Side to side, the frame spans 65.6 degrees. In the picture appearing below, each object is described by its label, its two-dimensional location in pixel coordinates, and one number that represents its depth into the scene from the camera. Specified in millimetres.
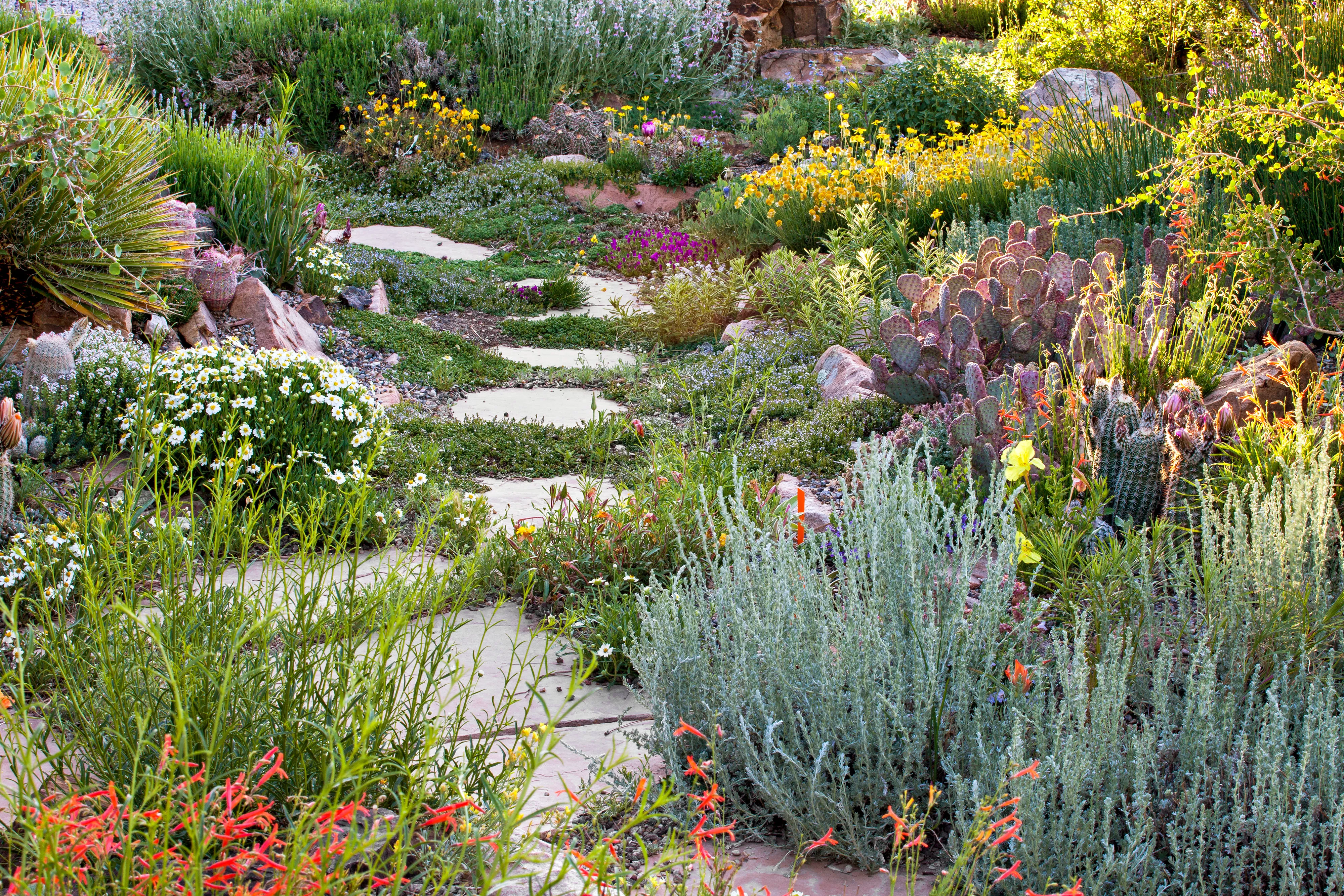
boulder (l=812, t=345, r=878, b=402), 4988
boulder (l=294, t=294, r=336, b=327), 6270
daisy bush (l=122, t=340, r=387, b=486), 3760
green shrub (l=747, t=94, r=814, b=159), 11859
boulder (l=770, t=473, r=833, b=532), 3592
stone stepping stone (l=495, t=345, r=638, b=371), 6430
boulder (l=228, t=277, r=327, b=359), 5516
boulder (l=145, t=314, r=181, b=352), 4887
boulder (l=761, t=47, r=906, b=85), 16500
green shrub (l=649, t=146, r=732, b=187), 10984
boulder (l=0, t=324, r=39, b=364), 4469
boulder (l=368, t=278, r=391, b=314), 6844
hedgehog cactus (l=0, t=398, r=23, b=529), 3213
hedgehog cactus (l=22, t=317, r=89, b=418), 4125
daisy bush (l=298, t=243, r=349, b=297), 6480
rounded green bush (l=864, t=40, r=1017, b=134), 10961
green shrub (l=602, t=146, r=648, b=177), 11164
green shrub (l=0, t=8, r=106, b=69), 7230
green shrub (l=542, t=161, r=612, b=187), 11133
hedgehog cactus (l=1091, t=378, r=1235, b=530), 3320
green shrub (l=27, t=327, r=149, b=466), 3959
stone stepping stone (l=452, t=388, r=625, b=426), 5375
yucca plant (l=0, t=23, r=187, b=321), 4090
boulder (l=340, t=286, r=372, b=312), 6715
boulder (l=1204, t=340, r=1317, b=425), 3617
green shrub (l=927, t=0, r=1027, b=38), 17953
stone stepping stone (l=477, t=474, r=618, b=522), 4098
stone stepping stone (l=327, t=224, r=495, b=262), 9148
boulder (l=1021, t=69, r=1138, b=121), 10680
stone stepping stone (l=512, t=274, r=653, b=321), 7629
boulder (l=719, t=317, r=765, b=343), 6617
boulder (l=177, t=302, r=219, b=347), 5324
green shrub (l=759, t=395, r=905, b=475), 4383
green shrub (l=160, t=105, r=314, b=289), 6141
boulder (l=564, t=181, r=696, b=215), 10945
